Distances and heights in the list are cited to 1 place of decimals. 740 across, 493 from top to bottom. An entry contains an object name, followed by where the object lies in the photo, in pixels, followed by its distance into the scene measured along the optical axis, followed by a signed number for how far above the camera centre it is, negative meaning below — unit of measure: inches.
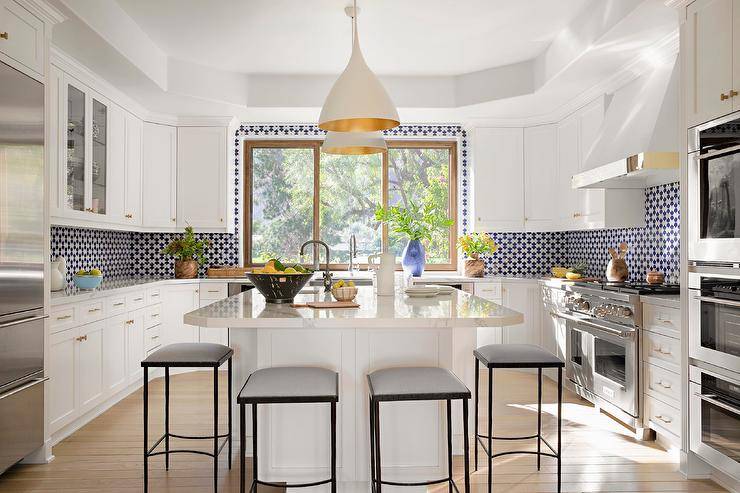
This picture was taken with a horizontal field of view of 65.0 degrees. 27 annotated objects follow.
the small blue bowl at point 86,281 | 163.3 -8.7
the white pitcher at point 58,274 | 150.4 -6.4
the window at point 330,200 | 250.5 +22.1
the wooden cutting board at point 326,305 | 104.1 -9.8
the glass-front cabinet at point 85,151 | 160.2 +29.3
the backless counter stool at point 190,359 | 109.4 -21.3
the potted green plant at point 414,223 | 210.5 +11.1
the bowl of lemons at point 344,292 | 110.7 -7.9
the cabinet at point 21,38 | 112.1 +43.0
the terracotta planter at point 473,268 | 230.8 -6.7
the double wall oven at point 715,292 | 105.4 -7.7
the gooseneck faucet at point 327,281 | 142.8 -7.5
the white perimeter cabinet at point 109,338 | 138.4 -26.6
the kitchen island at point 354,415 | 104.2 -29.6
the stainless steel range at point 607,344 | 142.3 -25.1
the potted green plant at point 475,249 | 229.6 +0.9
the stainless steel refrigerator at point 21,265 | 110.7 -3.0
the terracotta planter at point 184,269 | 226.9 -7.2
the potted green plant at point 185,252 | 226.4 -0.6
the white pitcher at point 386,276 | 127.1 -5.5
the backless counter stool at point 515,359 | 111.9 -21.1
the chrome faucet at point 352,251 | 233.0 +0.0
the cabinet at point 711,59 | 105.8 +37.3
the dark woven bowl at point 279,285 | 108.8 -6.5
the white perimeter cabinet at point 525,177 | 214.8 +29.2
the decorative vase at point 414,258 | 210.4 -2.5
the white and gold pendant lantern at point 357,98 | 105.3 +28.0
